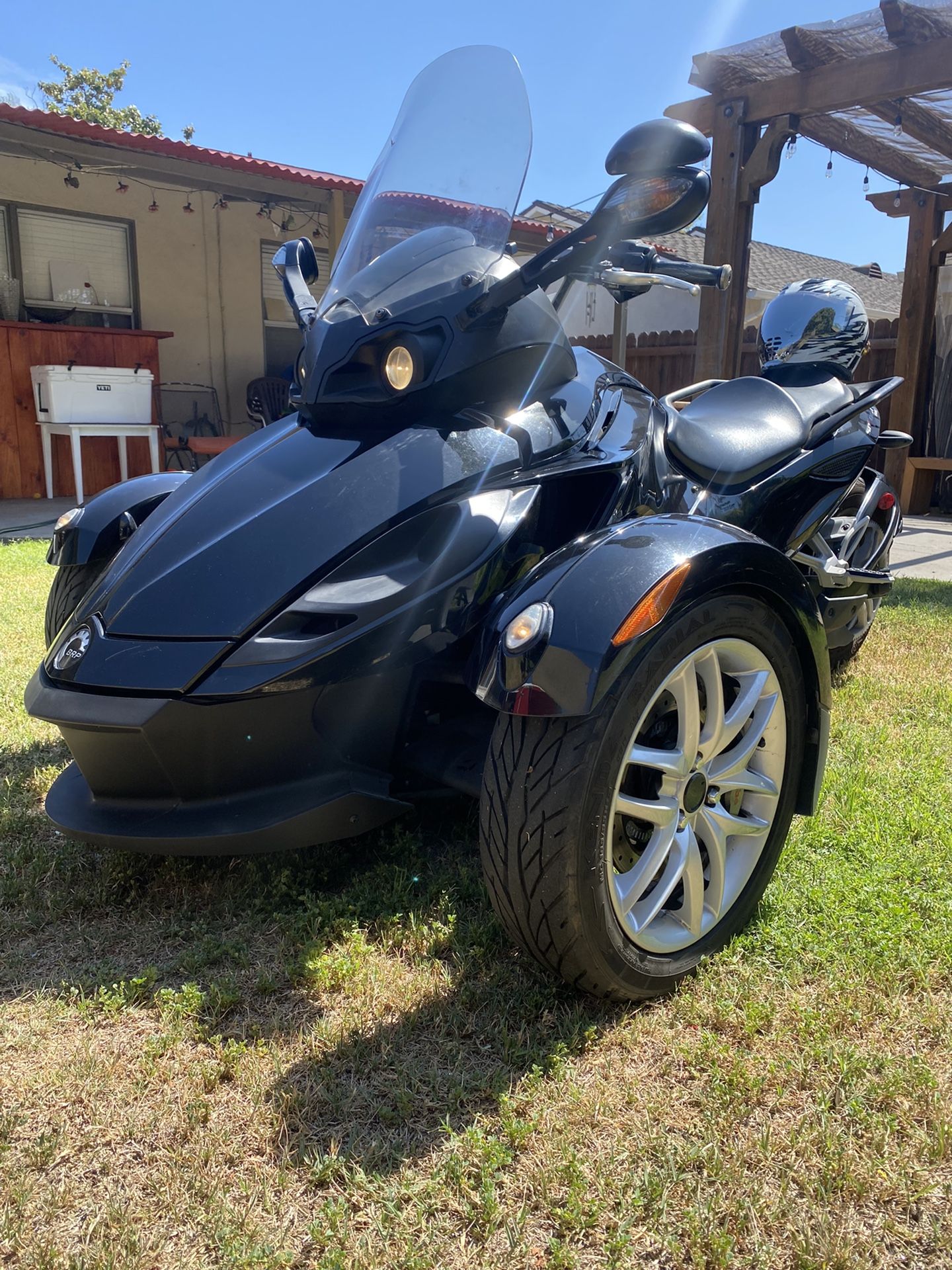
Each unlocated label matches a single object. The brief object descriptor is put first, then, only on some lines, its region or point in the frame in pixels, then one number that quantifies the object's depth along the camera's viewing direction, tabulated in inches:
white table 354.6
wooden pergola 274.4
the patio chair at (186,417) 432.5
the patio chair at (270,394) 436.0
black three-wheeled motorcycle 67.2
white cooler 357.7
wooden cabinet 377.1
